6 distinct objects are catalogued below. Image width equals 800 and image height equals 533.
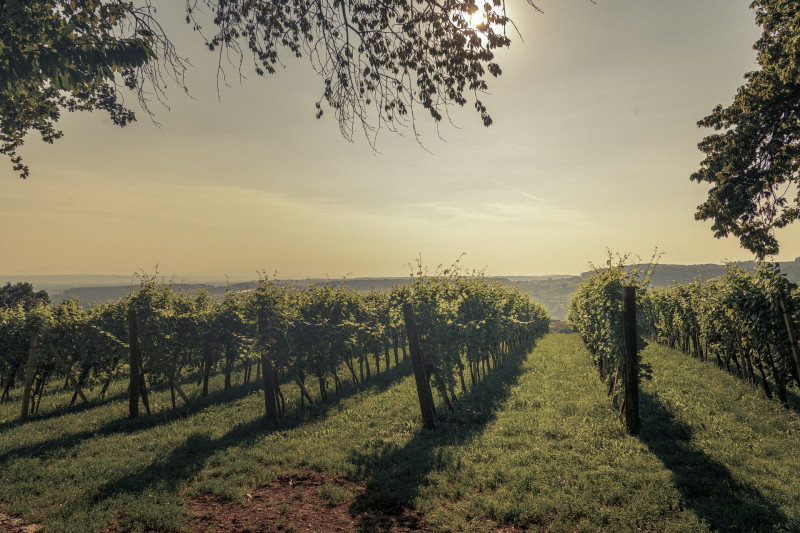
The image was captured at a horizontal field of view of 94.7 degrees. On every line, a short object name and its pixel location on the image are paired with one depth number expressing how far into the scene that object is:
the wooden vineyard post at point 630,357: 9.30
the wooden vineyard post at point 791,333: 9.93
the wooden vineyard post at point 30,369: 13.62
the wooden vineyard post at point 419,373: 10.86
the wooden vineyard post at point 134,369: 13.38
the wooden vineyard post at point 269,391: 12.93
